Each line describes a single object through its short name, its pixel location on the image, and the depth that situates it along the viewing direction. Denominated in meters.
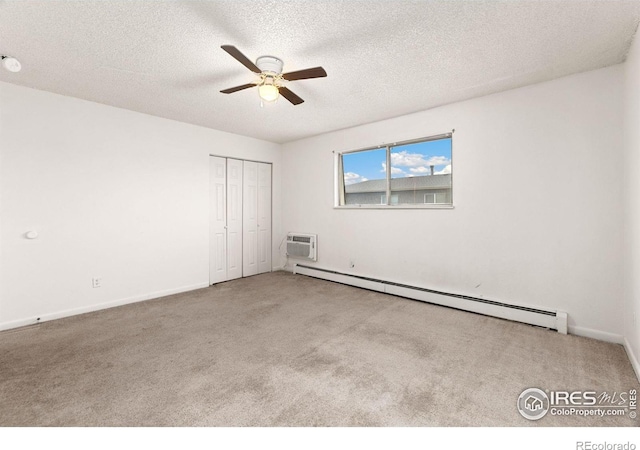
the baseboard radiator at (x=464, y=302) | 2.92
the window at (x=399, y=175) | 3.85
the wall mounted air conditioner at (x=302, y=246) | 5.25
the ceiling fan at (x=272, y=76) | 2.28
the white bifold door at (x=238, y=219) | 4.88
